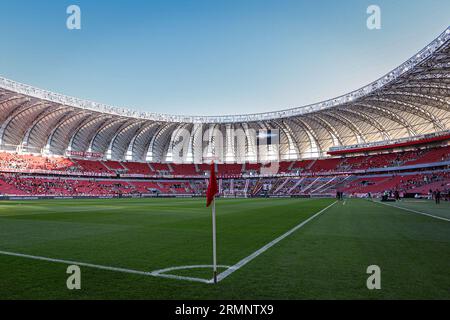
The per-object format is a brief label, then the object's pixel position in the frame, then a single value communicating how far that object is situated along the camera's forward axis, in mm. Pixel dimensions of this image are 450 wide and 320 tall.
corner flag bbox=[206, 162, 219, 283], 5571
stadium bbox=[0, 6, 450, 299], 5766
